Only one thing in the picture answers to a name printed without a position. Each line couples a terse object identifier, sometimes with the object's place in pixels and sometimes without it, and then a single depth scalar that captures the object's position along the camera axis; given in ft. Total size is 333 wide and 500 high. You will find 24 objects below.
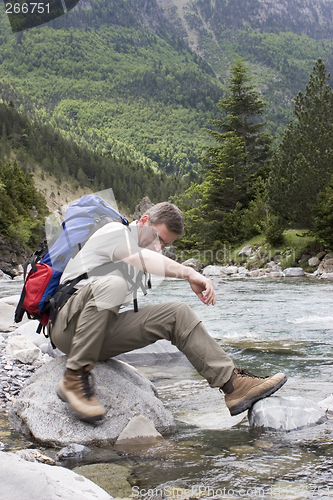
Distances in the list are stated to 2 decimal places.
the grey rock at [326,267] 64.01
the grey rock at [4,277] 89.74
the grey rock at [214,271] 83.42
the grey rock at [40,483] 6.45
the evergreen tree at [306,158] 74.79
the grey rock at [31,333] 19.83
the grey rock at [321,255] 72.54
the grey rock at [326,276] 59.87
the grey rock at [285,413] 10.87
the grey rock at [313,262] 71.15
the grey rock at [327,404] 11.71
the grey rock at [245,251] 93.91
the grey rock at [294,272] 66.95
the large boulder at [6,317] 24.31
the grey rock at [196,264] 103.44
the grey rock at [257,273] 73.46
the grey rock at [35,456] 8.82
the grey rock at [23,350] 16.84
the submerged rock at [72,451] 9.43
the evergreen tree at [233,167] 114.93
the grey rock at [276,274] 68.95
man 10.13
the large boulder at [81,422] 10.34
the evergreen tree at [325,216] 69.37
